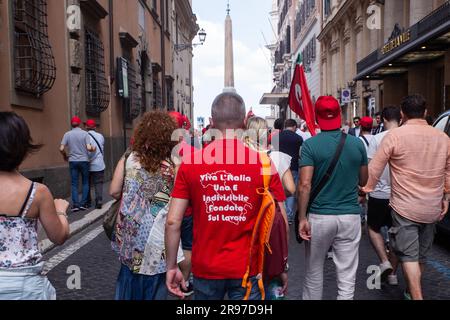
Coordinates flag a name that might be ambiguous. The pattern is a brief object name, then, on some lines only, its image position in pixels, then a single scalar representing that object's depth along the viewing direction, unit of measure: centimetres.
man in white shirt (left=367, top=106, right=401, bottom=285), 495
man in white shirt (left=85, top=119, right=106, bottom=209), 980
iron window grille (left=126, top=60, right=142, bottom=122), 1829
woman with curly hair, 318
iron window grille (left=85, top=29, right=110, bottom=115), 1379
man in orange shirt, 401
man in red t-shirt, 254
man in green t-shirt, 372
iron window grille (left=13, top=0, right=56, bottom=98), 918
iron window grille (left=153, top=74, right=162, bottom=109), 2482
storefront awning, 1165
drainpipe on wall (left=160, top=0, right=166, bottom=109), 2595
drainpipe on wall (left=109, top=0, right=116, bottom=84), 1587
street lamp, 3003
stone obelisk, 4306
